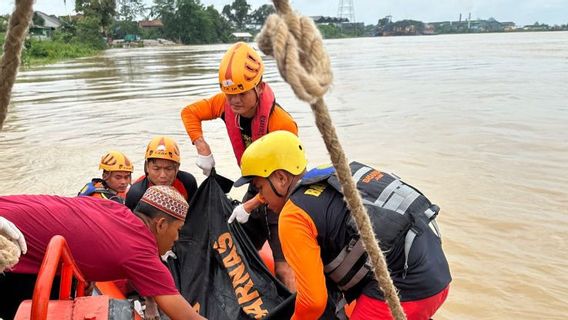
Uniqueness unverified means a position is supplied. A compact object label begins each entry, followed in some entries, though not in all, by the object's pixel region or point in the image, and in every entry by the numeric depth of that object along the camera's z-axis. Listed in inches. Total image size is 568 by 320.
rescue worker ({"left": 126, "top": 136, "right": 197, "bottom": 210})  140.4
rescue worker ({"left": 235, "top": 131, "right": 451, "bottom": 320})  79.6
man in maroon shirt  86.0
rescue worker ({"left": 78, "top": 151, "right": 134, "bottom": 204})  159.5
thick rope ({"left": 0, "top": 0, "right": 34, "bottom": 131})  31.1
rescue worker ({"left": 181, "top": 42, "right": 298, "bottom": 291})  125.7
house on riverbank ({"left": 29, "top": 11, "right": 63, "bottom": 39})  1982.3
